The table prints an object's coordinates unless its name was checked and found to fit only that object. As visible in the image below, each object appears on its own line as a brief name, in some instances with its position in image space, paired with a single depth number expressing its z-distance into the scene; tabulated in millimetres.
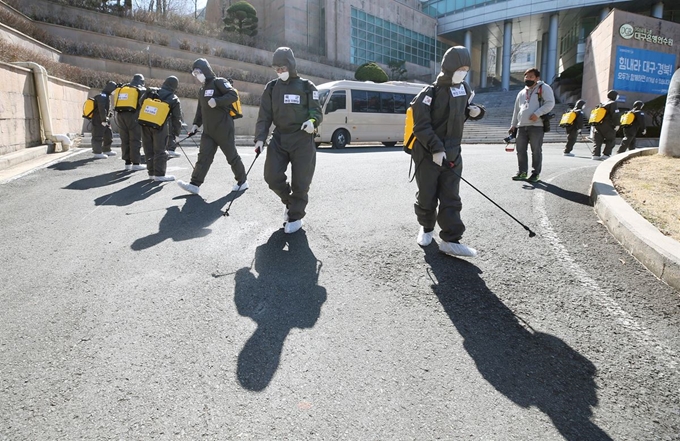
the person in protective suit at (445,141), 3670
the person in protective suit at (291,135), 4633
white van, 15570
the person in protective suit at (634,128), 12711
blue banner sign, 23516
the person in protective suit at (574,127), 12867
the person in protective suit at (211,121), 6297
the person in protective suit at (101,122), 10445
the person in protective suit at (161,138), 7254
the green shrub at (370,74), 30203
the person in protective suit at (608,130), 11589
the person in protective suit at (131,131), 8117
